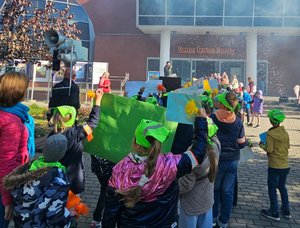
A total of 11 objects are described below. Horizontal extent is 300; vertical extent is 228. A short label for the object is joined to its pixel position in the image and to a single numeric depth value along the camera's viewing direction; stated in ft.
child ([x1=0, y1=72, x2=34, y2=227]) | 7.38
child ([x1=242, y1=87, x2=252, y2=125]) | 35.11
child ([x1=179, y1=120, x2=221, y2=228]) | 8.11
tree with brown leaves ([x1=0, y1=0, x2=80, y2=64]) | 25.50
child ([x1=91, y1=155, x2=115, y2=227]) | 10.12
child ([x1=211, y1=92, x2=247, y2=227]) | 10.83
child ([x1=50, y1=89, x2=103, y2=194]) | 8.81
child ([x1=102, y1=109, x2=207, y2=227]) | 6.00
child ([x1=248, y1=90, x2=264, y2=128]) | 36.33
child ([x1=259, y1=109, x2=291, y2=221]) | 12.28
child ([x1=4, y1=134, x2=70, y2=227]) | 6.58
